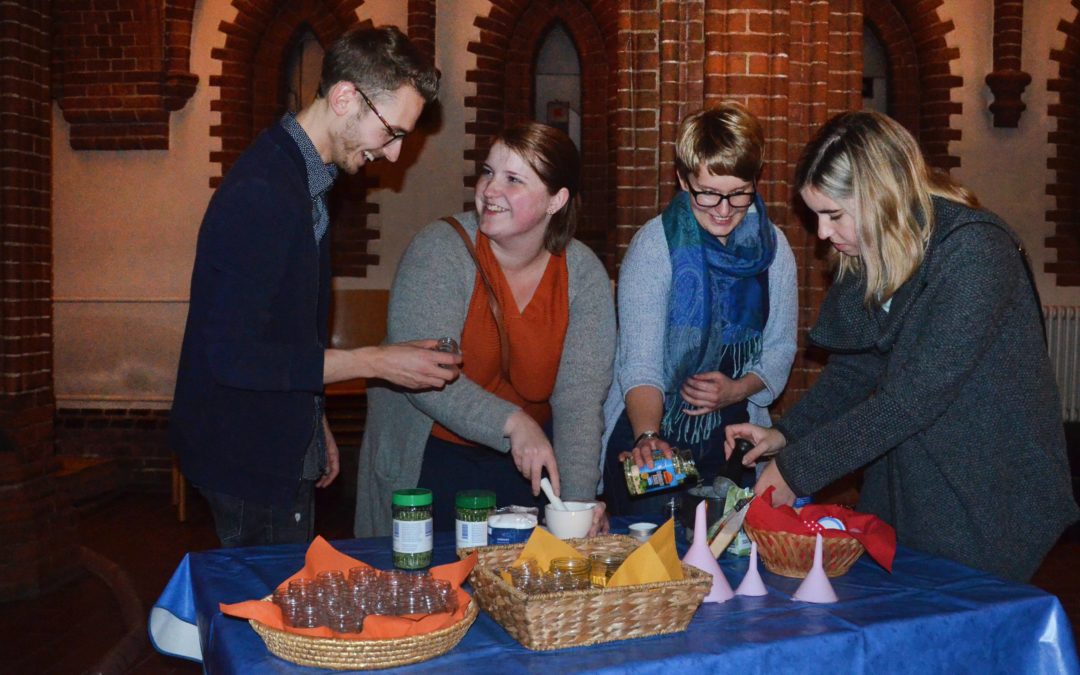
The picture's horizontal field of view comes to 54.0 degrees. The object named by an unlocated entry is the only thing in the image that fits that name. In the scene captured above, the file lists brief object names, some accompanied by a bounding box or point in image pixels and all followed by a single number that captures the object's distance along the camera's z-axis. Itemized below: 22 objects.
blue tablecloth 1.65
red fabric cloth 2.07
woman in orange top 2.67
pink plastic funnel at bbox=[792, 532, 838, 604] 1.94
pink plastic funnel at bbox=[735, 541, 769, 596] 1.98
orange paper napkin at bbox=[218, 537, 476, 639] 1.57
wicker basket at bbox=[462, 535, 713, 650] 1.64
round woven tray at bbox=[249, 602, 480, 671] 1.54
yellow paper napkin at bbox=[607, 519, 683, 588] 1.77
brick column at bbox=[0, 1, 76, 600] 4.79
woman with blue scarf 2.85
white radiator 8.12
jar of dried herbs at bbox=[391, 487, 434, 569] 2.06
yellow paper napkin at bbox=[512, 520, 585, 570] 1.88
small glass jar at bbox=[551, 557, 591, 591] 1.80
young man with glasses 2.17
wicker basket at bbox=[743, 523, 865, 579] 2.04
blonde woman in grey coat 2.14
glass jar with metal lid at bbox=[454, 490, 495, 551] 2.12
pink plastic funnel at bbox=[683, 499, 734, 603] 1.94
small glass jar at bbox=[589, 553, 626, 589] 1.87
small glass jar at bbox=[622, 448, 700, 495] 2.38
